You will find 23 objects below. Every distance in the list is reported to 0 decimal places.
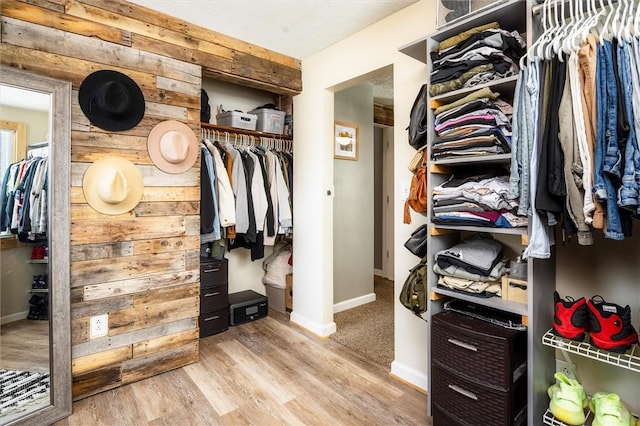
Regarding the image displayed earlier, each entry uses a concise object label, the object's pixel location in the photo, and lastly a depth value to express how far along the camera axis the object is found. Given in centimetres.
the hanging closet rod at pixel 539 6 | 135
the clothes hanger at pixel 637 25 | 110
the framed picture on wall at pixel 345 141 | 347
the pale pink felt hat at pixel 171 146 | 229
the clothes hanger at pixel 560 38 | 126
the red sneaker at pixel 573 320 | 135
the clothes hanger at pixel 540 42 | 132
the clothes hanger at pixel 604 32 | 115
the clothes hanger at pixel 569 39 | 123
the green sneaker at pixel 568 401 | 134
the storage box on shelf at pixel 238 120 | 304
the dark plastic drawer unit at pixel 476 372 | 140
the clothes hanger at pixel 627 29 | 111
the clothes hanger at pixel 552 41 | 129
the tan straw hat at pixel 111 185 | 204
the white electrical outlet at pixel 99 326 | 206
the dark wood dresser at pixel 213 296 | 292
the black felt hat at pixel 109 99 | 203
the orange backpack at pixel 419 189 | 191
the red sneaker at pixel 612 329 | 127
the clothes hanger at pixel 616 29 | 112
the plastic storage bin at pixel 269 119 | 321
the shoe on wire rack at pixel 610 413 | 125
